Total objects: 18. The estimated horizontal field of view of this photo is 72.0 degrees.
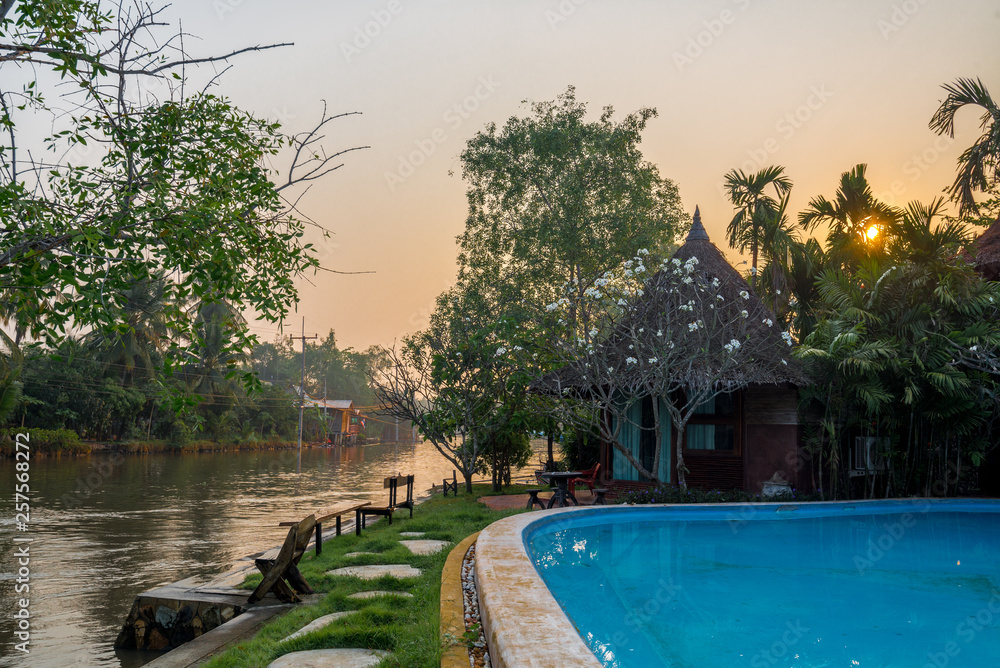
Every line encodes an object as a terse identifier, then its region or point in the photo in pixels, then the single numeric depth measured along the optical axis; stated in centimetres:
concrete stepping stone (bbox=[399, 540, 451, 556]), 816
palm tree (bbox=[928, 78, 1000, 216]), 1520
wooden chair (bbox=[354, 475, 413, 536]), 1056
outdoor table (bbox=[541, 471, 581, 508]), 1112
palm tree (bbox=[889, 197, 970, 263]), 1245
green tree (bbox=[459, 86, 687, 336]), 2405
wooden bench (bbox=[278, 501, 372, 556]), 841
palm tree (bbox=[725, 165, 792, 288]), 2044
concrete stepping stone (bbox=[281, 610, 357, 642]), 486
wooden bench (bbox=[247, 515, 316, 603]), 642
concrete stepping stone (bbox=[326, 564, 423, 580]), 683
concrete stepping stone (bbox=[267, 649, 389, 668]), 419
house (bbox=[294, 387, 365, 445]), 6112
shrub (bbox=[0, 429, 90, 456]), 2972
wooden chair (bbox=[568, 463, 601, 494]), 1477
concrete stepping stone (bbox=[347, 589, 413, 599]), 580
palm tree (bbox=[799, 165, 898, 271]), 1593
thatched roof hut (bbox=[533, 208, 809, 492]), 1258
